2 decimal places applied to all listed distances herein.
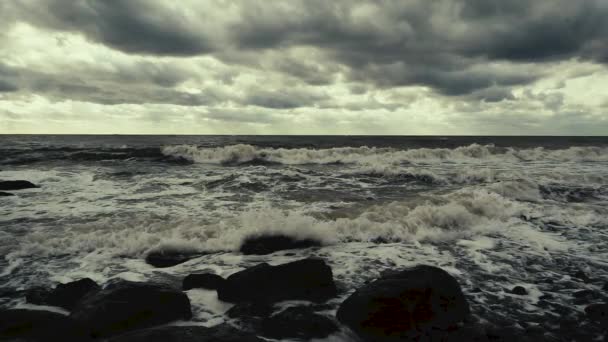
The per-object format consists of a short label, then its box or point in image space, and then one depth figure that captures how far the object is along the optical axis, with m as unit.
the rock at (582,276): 5.81
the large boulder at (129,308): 4.19
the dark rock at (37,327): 4.06
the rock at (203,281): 5.49
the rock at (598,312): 4.52
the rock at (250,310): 4.70
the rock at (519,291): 5.36
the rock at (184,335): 3.74
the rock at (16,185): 14.82
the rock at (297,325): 4.26
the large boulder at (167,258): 6.75
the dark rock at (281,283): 5.11
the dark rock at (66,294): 5.00
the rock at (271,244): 7.36
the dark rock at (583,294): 5.27
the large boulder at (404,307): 4.18
